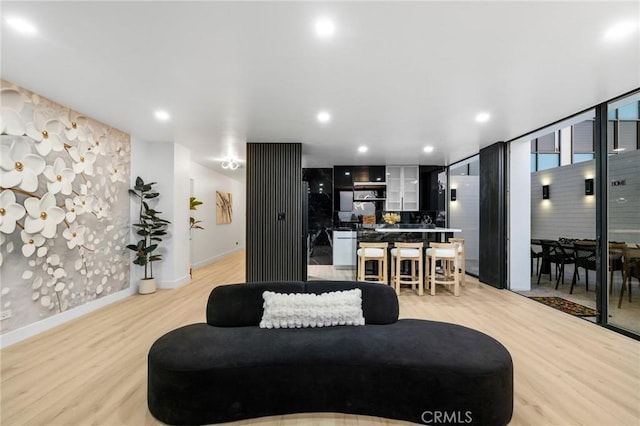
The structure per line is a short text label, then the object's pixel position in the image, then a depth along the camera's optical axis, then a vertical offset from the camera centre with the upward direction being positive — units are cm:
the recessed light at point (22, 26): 197 +136
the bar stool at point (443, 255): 466 -73
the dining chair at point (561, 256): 500 -80
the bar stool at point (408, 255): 472 -72
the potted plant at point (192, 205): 595 +15
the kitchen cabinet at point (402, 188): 751 +66
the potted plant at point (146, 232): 470 -33
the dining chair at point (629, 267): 314 -63
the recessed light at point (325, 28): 198 +136
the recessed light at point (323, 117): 377 +134
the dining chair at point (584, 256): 442 -72
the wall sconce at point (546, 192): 662 +48
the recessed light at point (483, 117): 380 +134
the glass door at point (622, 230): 312 -20
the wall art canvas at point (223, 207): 848 +17
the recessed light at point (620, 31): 201 +135
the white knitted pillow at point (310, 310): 225 -79
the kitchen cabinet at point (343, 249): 702 -93
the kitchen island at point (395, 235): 505 -41
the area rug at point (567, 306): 376 -137
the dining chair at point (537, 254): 564 -85
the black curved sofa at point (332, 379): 173 -105
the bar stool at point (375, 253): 484 -70
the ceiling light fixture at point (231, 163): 597 +119
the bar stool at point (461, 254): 516 -80
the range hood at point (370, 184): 750 +77
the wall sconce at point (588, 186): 560 +52
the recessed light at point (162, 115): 372 +134
